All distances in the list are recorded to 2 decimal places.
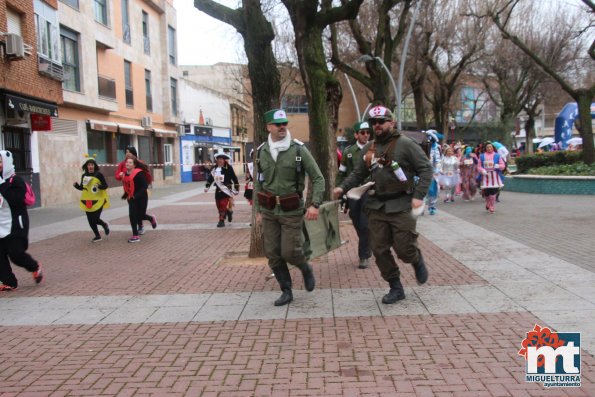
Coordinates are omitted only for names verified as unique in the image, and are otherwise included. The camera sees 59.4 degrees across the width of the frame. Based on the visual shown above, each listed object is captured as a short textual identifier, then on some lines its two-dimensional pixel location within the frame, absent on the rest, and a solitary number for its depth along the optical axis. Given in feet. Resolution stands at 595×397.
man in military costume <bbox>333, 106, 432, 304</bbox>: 15.80
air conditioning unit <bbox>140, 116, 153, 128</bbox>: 86.33
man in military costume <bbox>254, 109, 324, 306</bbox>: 16.44
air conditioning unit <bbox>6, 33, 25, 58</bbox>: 43.68
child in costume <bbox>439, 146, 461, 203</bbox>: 47.03
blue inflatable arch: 86.84
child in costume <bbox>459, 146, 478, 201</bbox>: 49.70
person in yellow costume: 31.35
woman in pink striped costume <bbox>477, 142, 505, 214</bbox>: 38.75
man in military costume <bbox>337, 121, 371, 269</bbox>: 21.85
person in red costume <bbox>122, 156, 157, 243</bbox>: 31.35
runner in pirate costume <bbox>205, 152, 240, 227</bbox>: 36.27
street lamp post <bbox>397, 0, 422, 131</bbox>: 56.11
